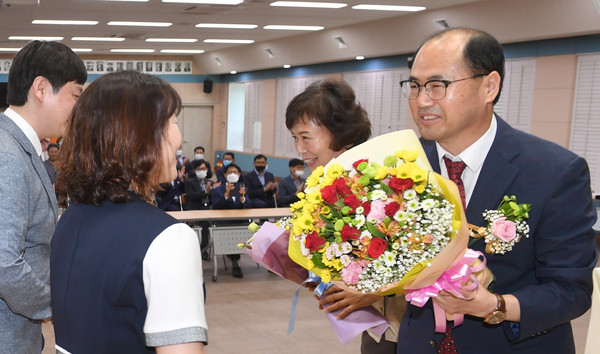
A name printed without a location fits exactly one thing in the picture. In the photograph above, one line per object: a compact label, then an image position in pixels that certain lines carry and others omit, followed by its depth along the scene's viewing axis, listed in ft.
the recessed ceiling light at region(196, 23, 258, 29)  41.88
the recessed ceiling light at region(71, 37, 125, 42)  51.72
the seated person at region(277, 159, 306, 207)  29.50
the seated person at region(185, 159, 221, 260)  29.01
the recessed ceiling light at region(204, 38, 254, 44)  52.90
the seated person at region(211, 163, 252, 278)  27.25
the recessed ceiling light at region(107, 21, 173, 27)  41.42
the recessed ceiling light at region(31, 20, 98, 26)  41.49
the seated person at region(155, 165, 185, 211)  28.22
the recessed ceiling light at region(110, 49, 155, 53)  62.13
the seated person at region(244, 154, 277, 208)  30.32
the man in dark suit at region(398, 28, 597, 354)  5.16
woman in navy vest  3.92
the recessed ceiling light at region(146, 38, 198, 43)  51.96
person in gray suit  5.59
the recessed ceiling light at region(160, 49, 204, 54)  62.85
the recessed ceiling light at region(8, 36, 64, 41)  51.36
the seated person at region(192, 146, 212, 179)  50.16
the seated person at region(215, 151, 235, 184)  35.80
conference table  24.85
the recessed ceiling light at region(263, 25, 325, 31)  43.06
